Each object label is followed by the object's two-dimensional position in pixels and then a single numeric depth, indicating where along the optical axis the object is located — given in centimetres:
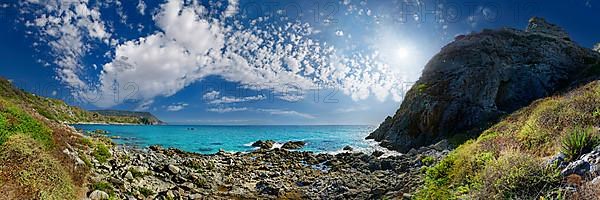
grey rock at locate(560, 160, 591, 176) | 780
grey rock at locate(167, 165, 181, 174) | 2316
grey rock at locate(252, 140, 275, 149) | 5876
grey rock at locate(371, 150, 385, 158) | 4024
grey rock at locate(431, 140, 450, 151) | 3300
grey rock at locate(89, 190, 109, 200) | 1430
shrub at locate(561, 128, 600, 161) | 852
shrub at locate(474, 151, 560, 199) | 813
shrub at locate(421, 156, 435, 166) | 2416
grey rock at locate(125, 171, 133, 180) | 1870
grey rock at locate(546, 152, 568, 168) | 853
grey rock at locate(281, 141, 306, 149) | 5961
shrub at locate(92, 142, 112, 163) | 1965
